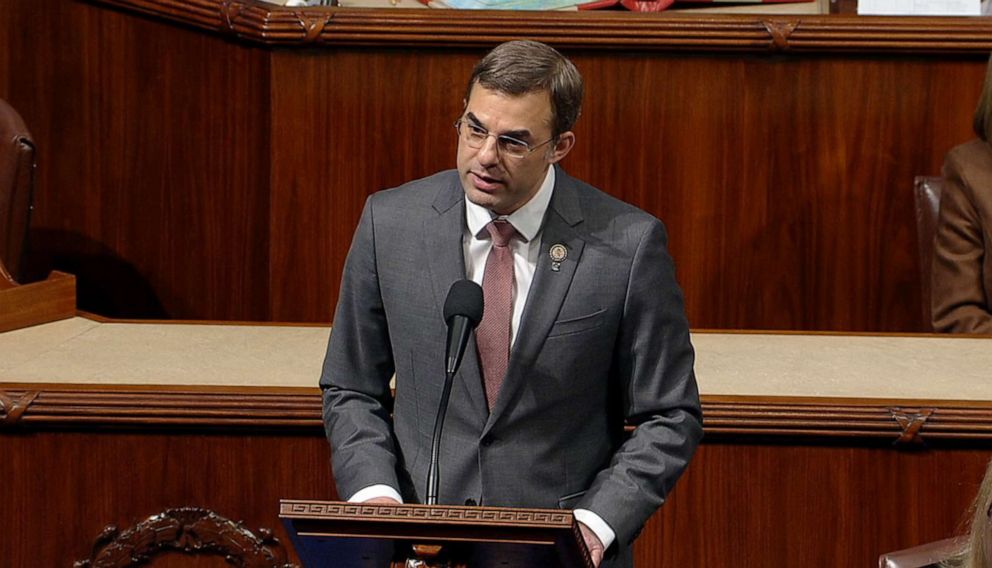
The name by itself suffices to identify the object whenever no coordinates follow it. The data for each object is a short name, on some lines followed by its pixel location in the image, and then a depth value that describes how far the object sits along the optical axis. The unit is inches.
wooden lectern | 624.6
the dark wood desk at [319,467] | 671.0
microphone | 633.9
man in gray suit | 640.6
